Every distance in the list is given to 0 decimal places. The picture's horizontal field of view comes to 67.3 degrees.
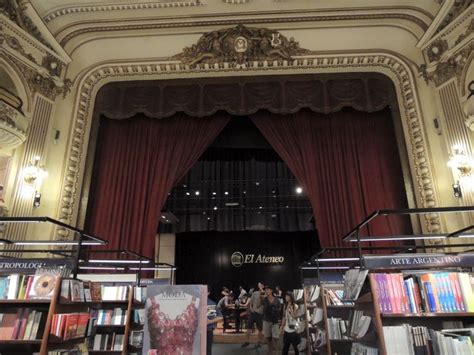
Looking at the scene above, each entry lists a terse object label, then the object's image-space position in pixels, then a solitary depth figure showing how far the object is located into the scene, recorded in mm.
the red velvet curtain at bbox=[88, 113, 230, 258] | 6715
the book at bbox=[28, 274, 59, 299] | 3070
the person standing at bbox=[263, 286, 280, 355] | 6807
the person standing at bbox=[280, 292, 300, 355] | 5922
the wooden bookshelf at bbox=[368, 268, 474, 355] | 2467
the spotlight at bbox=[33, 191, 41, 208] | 6035
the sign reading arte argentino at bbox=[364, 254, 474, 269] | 2641
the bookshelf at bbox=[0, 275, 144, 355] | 2986
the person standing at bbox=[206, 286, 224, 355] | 5125
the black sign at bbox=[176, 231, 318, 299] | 13656
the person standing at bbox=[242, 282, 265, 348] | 8250
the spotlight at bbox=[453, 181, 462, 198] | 5684
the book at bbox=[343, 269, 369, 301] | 2684
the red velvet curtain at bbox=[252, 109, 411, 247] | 6613
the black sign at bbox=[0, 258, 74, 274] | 3504
